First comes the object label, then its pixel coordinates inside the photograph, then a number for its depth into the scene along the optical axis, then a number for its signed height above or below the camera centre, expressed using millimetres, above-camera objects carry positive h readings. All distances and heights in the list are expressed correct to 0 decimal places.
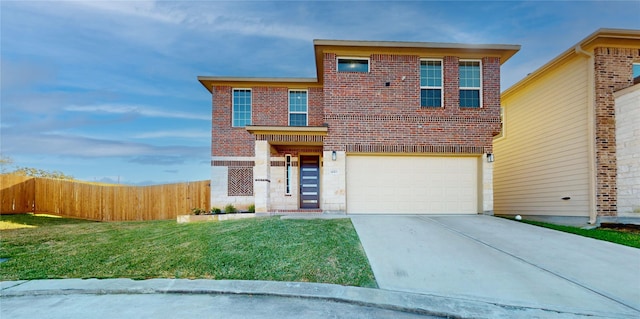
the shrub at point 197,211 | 12984 -1718
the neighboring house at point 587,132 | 9758 +1122
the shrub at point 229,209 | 13188 -1686
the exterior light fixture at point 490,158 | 11656 +312
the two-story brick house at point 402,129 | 11695 +1306
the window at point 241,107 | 14578 +2597
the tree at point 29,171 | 19531 -267
